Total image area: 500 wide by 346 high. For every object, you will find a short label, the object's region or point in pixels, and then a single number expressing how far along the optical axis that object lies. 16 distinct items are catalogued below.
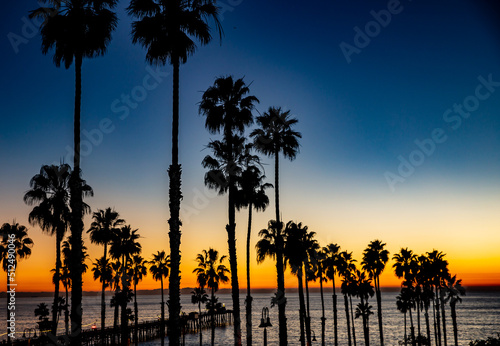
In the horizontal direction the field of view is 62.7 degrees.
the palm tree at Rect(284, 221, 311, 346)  43.31
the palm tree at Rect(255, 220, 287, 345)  33.59
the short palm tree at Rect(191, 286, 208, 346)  66.11
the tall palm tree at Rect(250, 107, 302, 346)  36.19
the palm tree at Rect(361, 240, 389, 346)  62.78
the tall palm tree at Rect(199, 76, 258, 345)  28.72
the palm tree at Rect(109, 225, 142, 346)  54.75
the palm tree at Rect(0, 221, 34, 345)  47.16
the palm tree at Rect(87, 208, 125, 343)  53.91
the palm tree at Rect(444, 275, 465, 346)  61.72
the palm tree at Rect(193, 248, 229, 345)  61.19
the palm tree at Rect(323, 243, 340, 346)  62.94
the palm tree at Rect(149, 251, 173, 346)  67.38
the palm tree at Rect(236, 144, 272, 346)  33.62
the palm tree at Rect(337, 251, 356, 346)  62.53
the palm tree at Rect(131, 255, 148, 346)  70.12
